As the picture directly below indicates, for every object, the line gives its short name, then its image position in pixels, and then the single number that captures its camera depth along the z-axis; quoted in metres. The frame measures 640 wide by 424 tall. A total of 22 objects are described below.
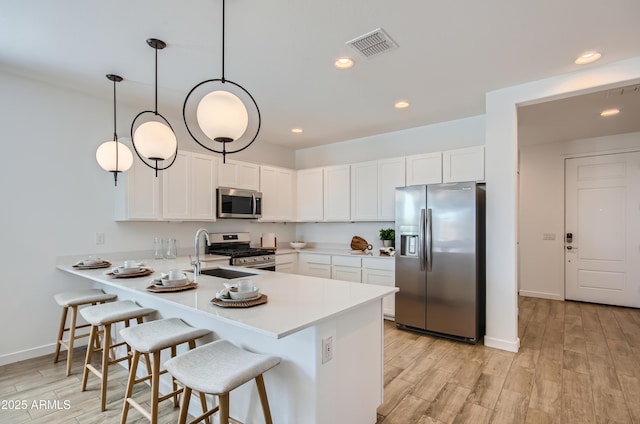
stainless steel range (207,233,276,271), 4.17
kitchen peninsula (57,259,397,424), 1.58
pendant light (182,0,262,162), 1.77
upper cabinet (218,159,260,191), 4.36
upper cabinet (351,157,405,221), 4.43
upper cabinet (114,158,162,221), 3.42
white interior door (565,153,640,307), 4.89
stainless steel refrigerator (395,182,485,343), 3.42
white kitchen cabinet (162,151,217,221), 3.74
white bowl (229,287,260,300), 1.73
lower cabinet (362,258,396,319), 4.12
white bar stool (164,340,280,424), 1.42
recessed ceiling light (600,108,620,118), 3.87
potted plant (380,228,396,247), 4.50
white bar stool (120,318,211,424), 1.82
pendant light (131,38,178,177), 2.35
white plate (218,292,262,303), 1.72
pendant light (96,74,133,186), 2.86
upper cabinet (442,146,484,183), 3.73
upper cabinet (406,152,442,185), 4.05
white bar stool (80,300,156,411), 2.28
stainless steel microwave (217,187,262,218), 4.29
